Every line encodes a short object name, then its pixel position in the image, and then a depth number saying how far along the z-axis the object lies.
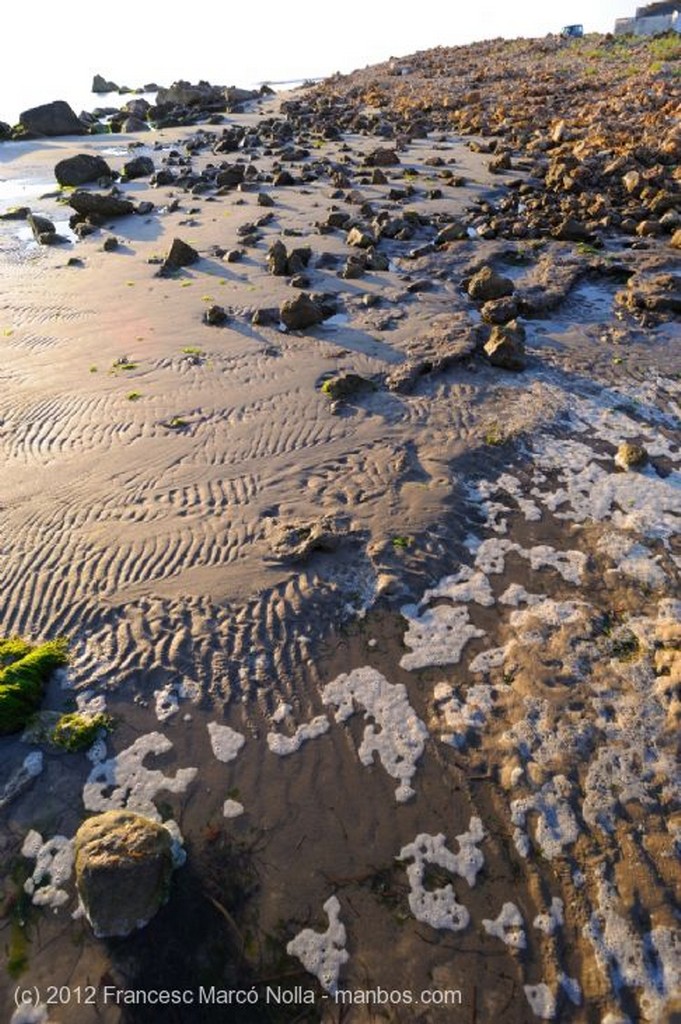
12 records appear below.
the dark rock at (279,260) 12.88
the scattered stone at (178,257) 13.59
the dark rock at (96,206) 17.58
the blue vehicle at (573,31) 48.72
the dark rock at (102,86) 54.69
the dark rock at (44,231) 16.09
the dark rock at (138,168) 22.62
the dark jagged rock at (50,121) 32.78
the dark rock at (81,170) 22.17
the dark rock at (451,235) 13.94
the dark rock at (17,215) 18.84
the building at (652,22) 43.16
